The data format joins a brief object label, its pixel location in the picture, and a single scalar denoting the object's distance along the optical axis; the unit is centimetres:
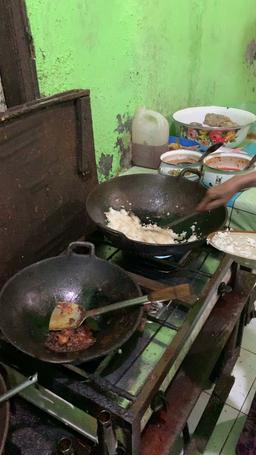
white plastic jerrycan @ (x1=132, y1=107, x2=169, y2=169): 162
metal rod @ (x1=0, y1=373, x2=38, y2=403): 59
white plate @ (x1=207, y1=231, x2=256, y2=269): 106
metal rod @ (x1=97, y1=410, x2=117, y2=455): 63
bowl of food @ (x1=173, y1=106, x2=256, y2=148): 176
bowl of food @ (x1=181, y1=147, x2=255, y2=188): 146
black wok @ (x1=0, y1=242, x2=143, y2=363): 76
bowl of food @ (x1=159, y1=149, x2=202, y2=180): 150
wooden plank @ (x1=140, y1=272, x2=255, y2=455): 86
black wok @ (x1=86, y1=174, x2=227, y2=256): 119
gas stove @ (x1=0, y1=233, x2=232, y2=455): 72
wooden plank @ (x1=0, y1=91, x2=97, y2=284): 97
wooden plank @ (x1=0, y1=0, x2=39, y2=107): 93
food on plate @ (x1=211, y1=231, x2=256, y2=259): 106
